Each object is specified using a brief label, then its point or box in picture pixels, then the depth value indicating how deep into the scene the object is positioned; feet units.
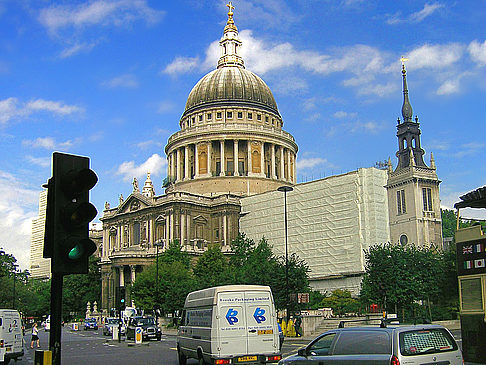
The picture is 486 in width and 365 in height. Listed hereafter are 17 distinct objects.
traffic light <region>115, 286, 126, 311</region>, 146.72
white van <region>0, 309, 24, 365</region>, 82.58
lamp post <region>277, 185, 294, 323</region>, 153.19
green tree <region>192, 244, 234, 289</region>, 235.56
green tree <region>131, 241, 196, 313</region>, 221.91
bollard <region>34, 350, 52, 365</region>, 25.91
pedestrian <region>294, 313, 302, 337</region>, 143.33
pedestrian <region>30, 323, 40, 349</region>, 133.48
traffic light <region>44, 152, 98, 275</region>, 26.07
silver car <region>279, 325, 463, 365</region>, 39.83
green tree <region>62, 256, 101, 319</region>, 357.41
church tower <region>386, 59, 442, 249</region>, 254.68
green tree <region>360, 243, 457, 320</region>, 172.35
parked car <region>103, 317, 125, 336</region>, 174.91
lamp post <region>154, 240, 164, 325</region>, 226.46
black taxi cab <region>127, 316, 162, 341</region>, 147.13
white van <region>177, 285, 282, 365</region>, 67.46
